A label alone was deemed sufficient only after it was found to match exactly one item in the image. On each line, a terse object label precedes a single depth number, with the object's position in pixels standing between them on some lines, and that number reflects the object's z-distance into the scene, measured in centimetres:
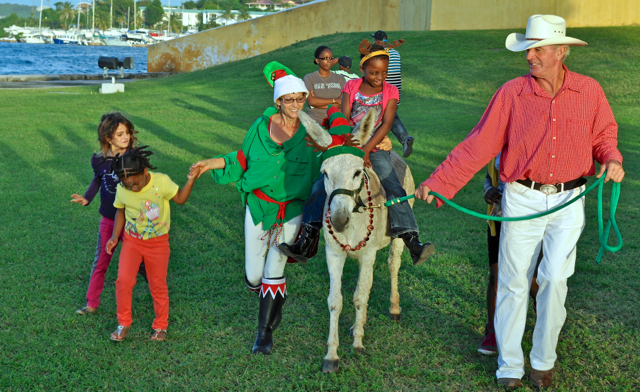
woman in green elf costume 481
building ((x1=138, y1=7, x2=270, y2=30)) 18241
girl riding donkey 485
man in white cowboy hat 403
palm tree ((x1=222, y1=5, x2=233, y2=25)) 18100
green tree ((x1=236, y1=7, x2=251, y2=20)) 16982
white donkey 412
